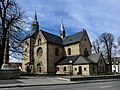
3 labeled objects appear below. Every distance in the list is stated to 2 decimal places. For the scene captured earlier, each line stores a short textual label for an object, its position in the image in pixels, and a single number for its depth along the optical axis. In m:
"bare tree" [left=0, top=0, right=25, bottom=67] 16.95
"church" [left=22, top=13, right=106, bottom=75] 25.53
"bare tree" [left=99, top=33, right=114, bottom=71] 32.69
